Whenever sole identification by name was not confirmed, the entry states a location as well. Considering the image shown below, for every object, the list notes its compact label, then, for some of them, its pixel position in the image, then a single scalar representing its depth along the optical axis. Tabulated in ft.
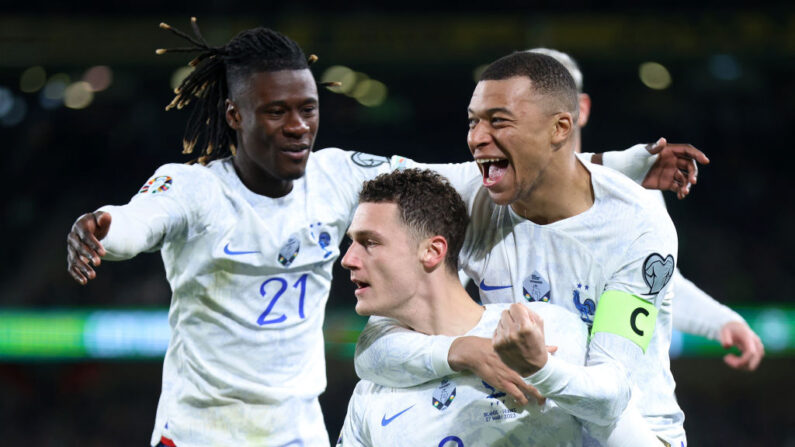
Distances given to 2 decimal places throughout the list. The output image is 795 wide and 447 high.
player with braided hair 22.98
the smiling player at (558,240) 17.93
